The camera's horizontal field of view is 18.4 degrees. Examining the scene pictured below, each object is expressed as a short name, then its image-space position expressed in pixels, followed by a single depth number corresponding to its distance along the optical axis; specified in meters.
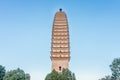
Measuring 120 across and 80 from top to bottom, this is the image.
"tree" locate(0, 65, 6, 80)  74.12
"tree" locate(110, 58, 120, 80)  62.56
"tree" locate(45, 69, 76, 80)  55.50
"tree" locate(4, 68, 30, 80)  59.38
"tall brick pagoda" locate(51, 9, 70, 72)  76.88
